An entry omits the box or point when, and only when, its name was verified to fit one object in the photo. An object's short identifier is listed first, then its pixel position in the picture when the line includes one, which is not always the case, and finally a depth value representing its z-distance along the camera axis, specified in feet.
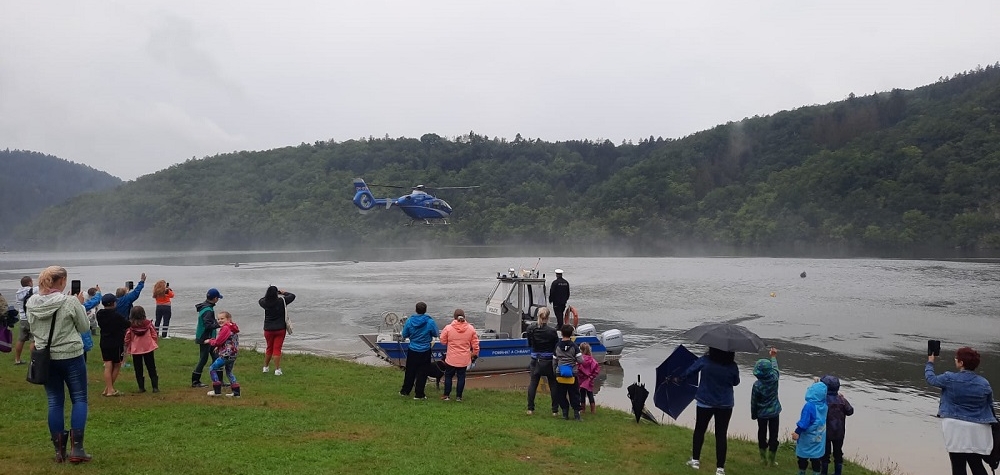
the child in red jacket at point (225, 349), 33.42
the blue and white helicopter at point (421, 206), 156.04
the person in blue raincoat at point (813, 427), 25.95
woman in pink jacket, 36.24
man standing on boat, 52.31
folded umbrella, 34.81
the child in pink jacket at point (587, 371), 35.16
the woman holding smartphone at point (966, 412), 22.16
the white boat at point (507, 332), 51.55
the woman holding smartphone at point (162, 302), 50.98
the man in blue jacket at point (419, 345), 35.60
